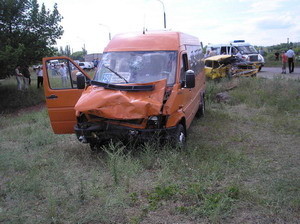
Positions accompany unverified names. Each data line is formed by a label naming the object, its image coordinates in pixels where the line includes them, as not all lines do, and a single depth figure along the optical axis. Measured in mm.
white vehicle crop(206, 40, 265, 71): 23659
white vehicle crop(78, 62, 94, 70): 44806
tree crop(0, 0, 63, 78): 16539
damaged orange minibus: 5953
